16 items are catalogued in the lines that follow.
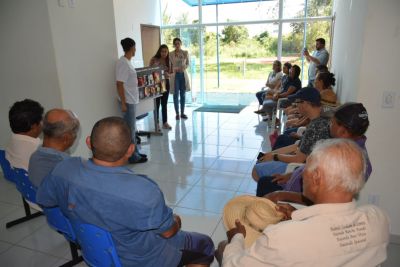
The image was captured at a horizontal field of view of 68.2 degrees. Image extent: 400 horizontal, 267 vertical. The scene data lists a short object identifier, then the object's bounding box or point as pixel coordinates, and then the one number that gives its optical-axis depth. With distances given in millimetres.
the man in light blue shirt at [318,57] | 5562
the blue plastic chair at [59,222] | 1737
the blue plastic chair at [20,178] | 2137
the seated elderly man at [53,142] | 1771
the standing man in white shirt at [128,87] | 3883
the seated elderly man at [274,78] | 6383
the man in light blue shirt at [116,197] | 1222
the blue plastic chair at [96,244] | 1237
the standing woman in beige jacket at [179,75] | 6449
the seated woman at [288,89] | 5515
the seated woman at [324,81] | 3921
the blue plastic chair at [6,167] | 2357
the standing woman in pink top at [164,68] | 5715
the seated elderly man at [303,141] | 2291
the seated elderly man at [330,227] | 982
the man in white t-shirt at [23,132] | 2172
